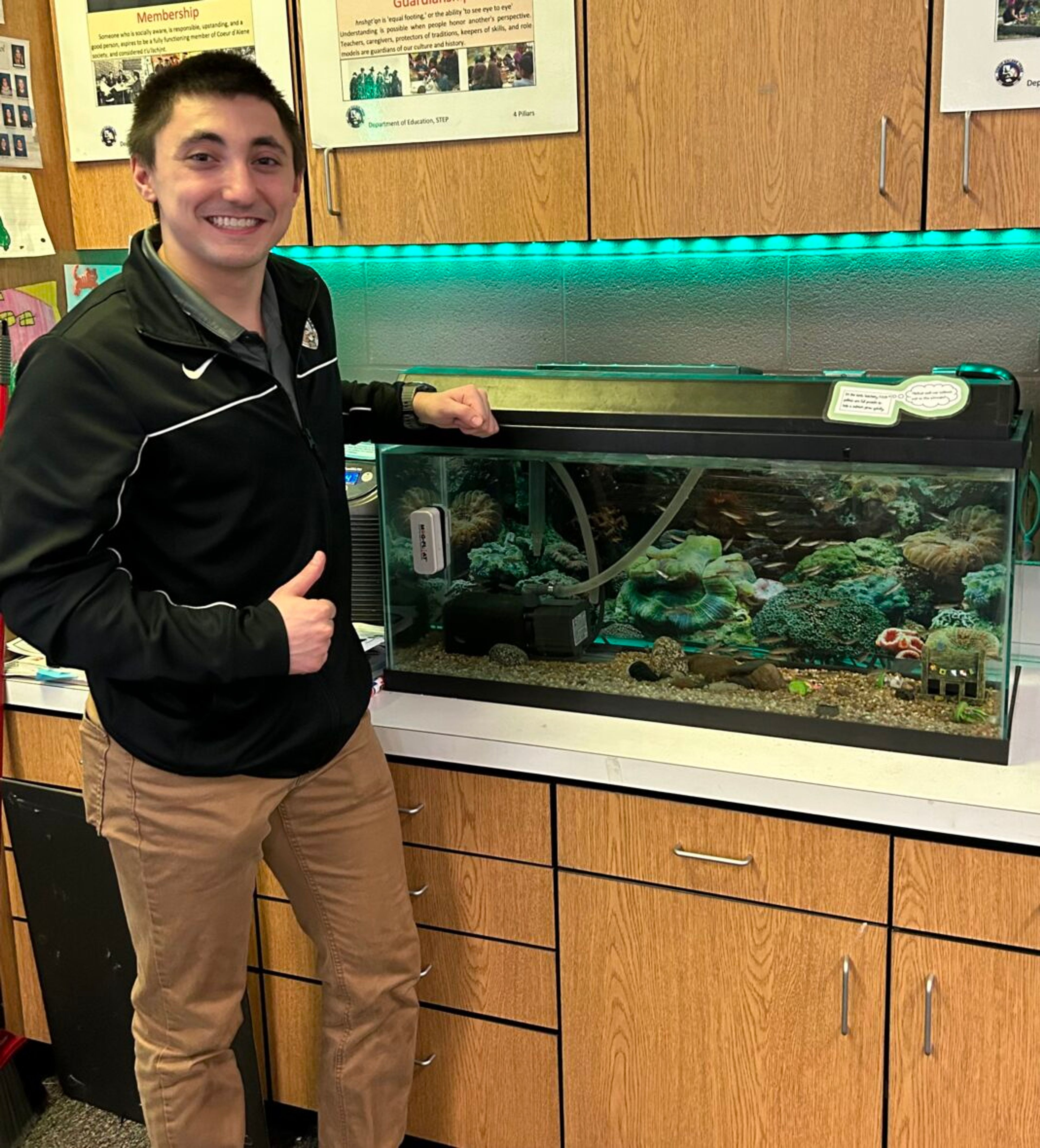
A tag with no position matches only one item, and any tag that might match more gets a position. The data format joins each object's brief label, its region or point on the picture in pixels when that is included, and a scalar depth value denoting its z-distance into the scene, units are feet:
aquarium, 5.58
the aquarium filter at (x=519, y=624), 6.56
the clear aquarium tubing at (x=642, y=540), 6.09
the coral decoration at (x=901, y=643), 5.88
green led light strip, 6.84
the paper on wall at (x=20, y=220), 7.66
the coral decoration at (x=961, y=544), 5.53
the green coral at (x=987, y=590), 5.57
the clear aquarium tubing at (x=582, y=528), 6.31
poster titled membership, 7.09
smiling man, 4.84
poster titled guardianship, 6.49
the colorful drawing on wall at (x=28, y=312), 7.91
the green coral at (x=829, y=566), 5.91
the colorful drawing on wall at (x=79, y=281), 8.32
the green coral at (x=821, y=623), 5.99
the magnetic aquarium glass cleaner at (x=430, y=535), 6.63
